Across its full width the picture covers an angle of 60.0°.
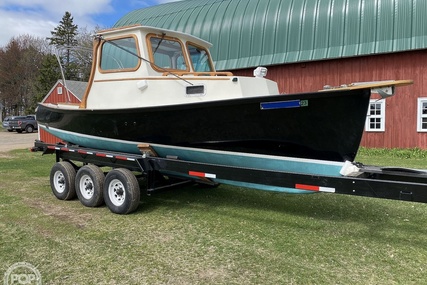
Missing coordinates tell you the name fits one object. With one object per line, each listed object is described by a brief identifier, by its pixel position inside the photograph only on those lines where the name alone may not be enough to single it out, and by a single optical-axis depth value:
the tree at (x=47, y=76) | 35.69
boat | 3.95
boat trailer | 3.57
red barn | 11.89
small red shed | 16.46
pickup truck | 28.59
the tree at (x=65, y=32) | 48.12
